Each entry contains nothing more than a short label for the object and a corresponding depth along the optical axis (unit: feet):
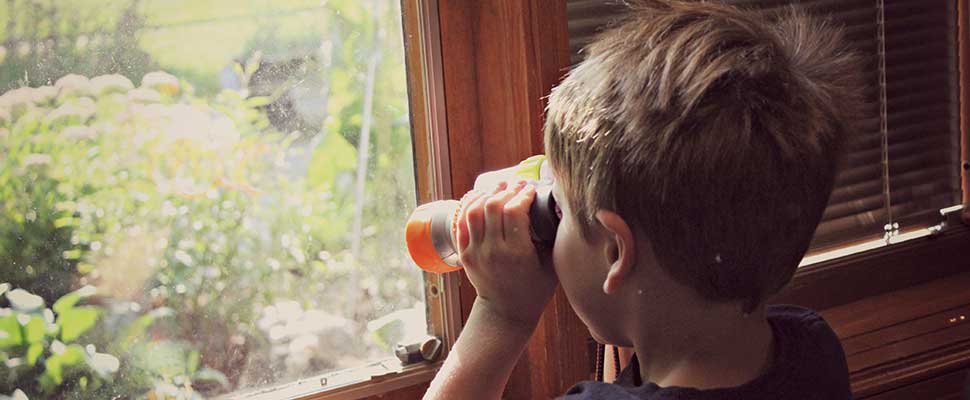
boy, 3.97
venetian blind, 6.61
